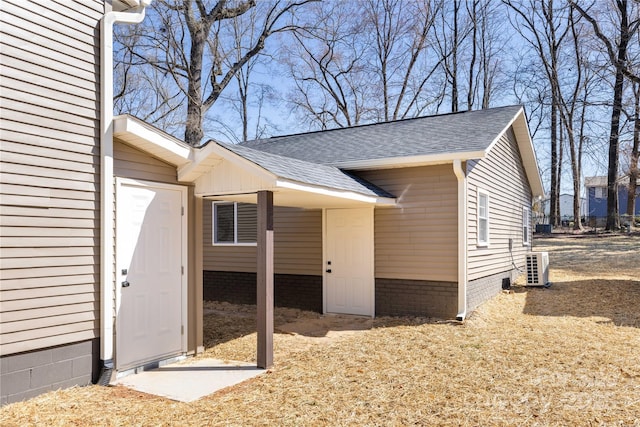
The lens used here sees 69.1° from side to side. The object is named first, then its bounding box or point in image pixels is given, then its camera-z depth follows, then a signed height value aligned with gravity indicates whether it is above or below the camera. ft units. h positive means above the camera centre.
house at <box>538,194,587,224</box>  212.84 +7.38
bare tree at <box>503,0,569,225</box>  80.33 +34.02
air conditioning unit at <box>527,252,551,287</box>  37.20 -3.90
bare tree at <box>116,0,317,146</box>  53.78 +21.94
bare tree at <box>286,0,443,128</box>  78.69 +27.21
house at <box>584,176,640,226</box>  150.61 +7.61
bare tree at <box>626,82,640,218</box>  68.80 +9.79
